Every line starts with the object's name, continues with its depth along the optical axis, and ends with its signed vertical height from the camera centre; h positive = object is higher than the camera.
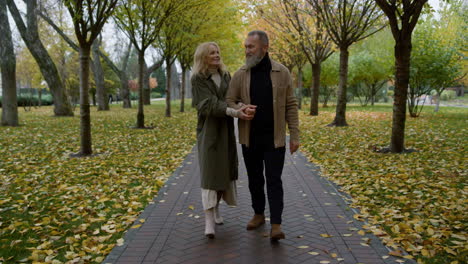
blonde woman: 3.90 -0.33
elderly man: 3.88 -0.08
